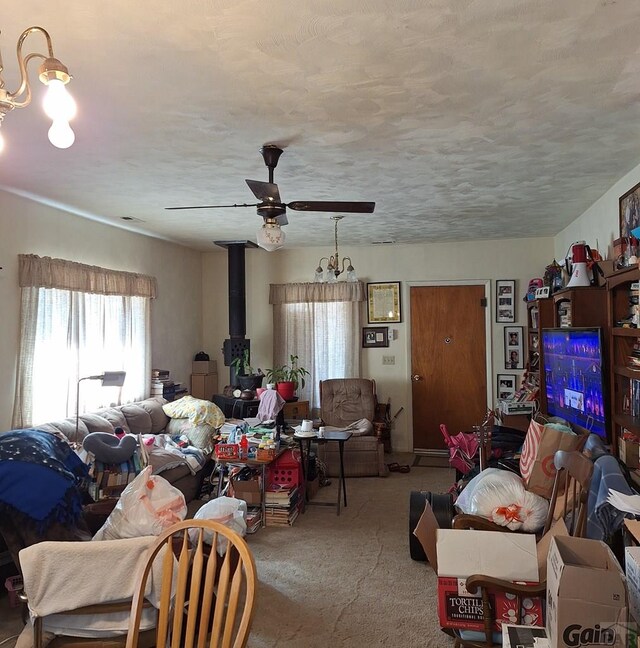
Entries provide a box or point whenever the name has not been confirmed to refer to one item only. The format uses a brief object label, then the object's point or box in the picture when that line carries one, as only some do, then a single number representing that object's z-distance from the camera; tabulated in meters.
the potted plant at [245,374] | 6.11
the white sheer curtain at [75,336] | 4.12
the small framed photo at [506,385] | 6.21
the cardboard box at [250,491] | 4.15
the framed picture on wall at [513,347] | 6.19
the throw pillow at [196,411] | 5.31
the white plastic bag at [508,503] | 2.59
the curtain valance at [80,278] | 4.13
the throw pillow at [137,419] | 5.03
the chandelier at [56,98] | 1.27
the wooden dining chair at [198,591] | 1.40
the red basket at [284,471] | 4.28
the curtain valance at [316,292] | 6.57
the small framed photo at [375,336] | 6.59
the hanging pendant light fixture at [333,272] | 4.92
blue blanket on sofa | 2.35
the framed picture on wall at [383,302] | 6.57
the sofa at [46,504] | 2.36
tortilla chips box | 2.09
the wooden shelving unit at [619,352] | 3.21
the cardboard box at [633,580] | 1.56
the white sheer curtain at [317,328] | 6.57
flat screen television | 3.45
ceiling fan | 2.96
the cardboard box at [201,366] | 6.75
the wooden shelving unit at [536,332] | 4.80
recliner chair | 5.50
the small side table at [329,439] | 4.44
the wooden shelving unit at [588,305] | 3.95
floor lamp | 3.62
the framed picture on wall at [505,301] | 6.24
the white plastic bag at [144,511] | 2.30
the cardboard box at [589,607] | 1.50
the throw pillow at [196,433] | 5.11
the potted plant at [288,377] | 6.14
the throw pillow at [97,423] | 4.46
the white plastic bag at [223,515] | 2.48
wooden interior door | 6.35
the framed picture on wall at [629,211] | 3.35
